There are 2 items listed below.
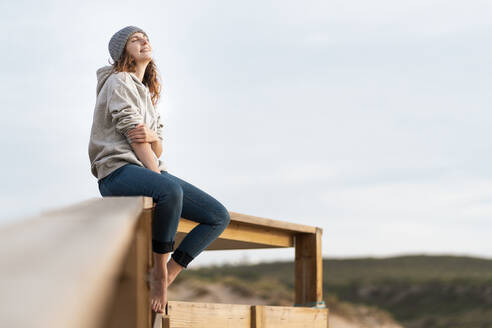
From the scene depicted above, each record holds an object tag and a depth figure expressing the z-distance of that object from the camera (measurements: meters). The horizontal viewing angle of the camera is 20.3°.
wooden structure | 2.23
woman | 6.91
